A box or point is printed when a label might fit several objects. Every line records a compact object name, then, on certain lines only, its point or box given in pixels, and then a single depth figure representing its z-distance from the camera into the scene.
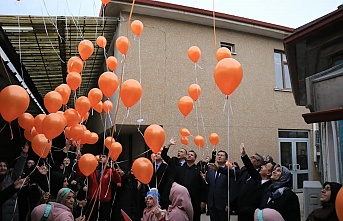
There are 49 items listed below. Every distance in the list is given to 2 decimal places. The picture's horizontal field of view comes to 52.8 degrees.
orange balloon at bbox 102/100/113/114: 6.89
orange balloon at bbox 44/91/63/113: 4.93
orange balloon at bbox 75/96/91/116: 6.18
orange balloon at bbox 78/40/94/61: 6.09
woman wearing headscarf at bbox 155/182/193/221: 4.03
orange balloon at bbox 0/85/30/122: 3.54
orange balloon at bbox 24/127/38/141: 5.46
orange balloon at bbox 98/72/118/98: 5.32
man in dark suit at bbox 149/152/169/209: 5.39
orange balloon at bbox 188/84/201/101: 6.80
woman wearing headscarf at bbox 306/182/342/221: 3.17
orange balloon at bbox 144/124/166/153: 4.48
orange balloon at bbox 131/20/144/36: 6.32
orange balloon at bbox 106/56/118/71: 6.61
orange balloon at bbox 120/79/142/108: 4.66
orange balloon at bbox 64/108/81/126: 5.93
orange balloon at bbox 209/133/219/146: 7.42
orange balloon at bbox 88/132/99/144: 6.83
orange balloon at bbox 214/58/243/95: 3.97
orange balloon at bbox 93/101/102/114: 6.91
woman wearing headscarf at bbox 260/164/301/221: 3.64
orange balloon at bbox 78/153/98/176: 4.88
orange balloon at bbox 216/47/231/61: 5.78
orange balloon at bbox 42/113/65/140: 4.39
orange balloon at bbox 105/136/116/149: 6.57
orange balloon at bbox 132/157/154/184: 4.24
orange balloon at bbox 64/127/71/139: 6.00
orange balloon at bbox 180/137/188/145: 7.57
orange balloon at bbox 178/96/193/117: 6.29
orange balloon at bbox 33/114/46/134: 5.17
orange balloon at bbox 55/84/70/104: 5.73
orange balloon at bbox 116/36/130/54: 6.00
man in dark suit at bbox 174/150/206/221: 5.55
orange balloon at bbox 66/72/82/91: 6.11
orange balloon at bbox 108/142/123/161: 5.92
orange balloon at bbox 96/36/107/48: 6.80
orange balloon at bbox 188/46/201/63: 6.66
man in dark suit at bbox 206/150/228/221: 5.18
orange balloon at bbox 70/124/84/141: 5.90
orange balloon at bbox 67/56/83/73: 6.29
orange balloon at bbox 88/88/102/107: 6.43
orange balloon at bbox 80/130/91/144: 6.36
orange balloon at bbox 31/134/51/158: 4.82
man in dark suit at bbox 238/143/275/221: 4.27
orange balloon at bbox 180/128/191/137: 7.56
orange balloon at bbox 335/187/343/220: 2.67
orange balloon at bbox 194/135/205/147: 7.45
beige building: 9.42
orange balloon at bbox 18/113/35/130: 5.34
